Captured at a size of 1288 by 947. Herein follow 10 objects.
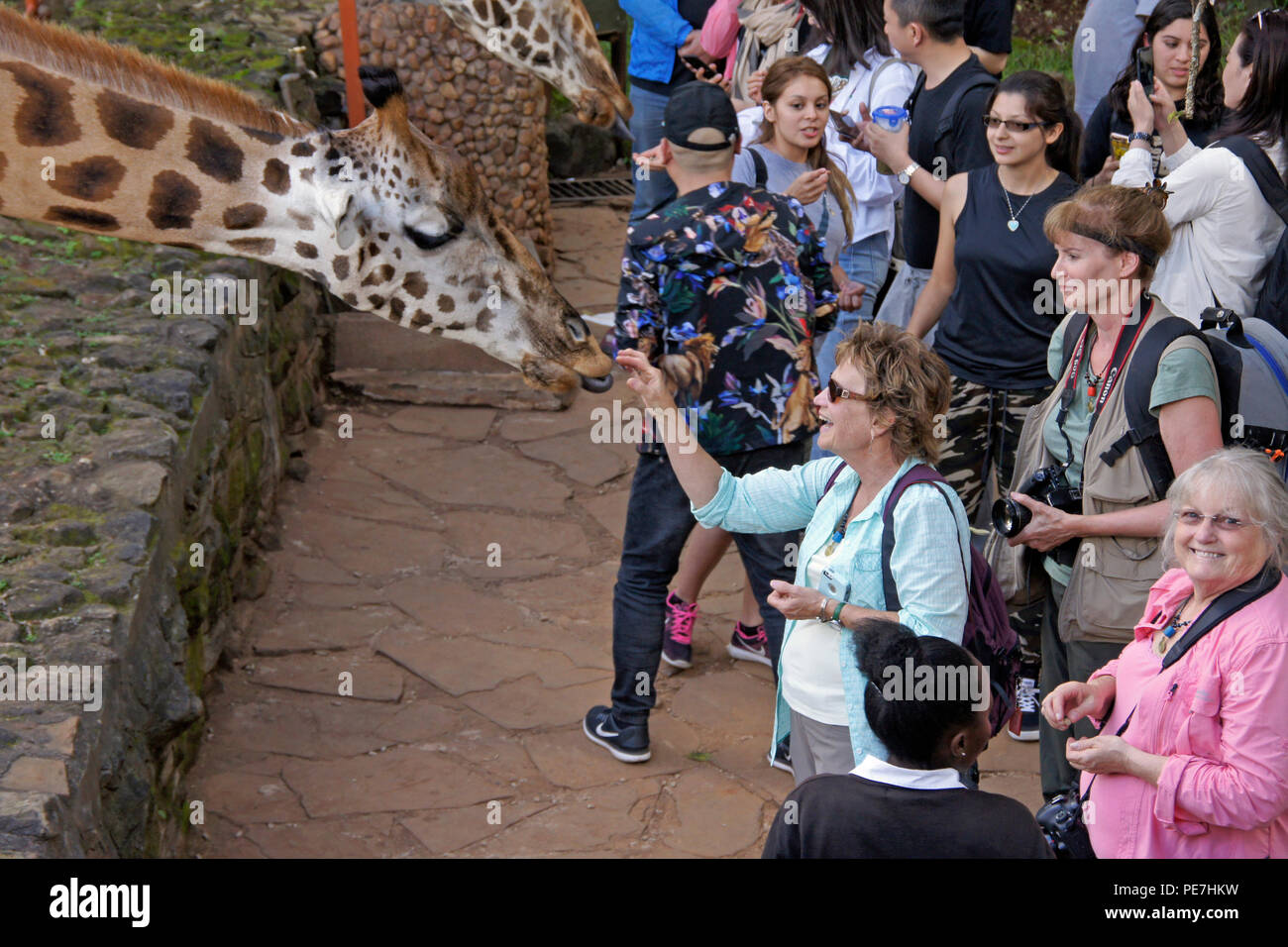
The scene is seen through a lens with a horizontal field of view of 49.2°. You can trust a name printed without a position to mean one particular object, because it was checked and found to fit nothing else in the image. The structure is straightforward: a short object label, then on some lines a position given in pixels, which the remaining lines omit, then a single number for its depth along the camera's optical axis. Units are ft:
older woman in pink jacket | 10.52
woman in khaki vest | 13.00
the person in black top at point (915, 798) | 8.84
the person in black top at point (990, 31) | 22.58
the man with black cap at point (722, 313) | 15.80
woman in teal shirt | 11.65
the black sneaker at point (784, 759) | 17.26
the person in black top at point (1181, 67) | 18.90
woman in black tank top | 17.08
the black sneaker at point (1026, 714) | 16.89
